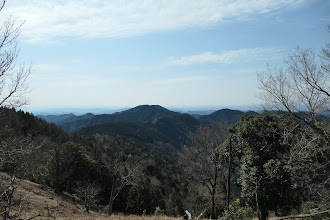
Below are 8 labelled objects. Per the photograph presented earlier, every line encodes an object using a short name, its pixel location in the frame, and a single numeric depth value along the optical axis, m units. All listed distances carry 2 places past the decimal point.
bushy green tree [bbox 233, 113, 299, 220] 14.42
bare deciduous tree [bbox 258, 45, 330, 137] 8.41
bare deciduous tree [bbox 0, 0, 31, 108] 6.85
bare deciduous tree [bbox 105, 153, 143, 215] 18.64
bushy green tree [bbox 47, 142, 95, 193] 28.91
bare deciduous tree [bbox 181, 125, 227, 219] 16.98
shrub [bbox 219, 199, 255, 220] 6.53
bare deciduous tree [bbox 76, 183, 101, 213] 21.46
